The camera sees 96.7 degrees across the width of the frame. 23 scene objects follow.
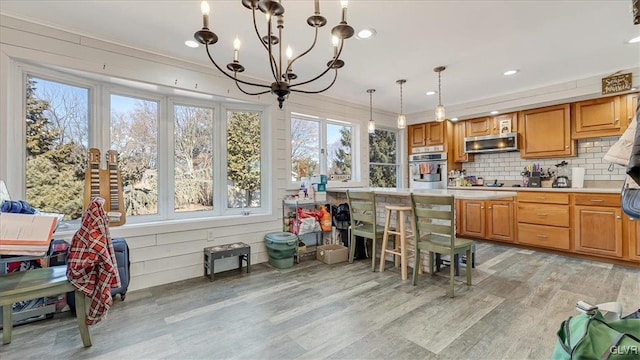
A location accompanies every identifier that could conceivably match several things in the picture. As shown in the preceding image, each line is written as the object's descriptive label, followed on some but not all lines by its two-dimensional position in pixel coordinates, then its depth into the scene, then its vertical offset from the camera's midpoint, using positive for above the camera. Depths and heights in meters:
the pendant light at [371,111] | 4.22 +1.27
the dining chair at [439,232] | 2.66 -0.50
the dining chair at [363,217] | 3.39 -0.45
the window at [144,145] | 2.58 +0.41
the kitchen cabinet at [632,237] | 3.40 -0.69
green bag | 0.88 -0.53
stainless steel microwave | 4.63 +0.63
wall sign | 3.49 +1.19
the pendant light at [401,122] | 3.66 +0.76
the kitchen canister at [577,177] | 4.14 +0.03
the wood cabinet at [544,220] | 3.92 -0.57
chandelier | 1.39 +0.82
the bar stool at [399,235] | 3.13 -0.63
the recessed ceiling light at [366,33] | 2.57 +1.37
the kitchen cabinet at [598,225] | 3.54 -0.58
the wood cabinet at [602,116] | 3.67 +0.86
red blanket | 1.81 -0.51
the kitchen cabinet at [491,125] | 4.70 +0.96
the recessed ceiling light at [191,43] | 2.76 +1.37
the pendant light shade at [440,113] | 3.22 +0.76
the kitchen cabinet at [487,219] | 4.46 -0.65
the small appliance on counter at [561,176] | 4.30 +0.06
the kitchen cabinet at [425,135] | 5.40 +0.91
